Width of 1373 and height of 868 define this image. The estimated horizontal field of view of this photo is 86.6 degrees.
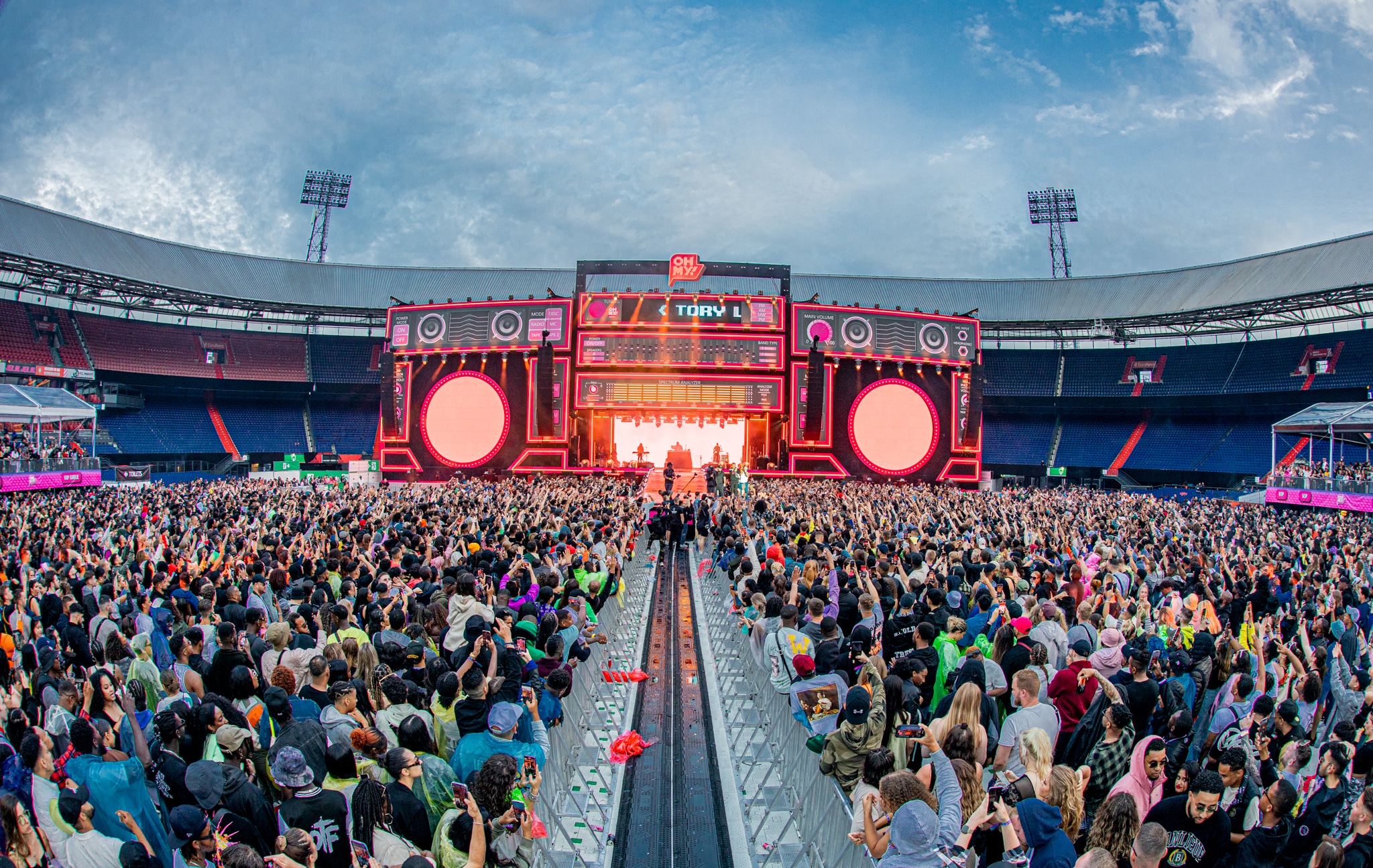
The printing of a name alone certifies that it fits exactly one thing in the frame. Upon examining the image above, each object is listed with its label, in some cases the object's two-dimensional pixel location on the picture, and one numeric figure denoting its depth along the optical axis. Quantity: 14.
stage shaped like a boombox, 39.69
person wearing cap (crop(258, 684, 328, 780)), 4.94
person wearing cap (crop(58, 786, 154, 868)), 4.25
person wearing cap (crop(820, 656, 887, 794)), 5.49
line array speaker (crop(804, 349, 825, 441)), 39.28
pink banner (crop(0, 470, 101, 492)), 29.41
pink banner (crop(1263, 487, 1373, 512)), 28.05
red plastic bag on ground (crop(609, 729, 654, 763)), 8.58
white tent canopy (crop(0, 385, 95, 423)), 31.50
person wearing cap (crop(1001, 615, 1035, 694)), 6.52
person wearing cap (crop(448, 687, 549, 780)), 5.15
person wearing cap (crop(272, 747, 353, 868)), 4.29
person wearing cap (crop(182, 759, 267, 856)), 4.38
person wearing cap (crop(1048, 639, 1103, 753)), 6.13
